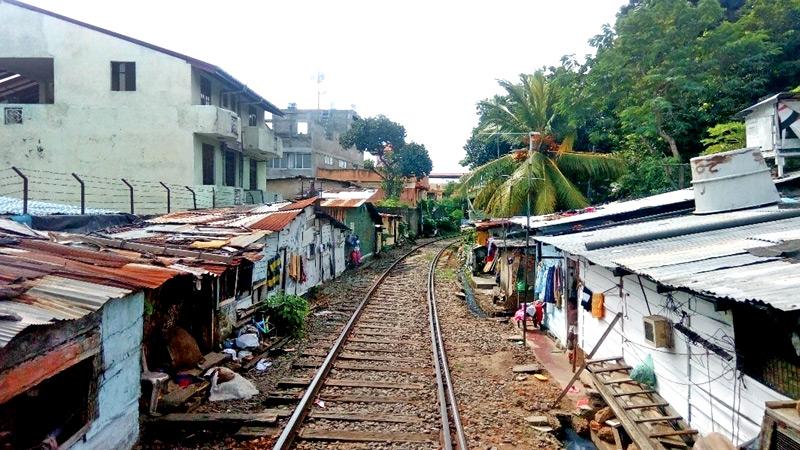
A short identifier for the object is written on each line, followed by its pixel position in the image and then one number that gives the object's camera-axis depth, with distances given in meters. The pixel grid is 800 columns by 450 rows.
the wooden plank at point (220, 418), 7.59
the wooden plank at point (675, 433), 6.29
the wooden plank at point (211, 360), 9.55
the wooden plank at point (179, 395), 8.08
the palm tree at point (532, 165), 21.25
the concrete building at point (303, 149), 49.53
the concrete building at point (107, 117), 22.09
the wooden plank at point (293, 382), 9.34
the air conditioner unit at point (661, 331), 7.34
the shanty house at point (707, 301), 4.98
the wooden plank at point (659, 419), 6.79
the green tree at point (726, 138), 18.05
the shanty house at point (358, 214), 25.07
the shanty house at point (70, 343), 4.86
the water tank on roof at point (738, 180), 9.83
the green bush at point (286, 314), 13.10
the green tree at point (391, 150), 49.56
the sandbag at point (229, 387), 8.70
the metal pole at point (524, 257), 12.81
